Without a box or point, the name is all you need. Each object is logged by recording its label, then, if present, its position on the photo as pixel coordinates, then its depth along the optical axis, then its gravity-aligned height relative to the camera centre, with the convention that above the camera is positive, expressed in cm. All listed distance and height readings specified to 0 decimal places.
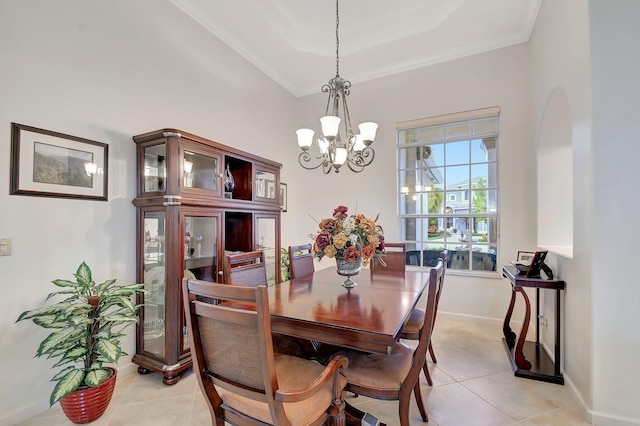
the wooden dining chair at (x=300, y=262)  266 -45
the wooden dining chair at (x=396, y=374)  145 -85
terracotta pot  177 -118
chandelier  232 +67
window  362 +38
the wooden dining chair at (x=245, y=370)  104 -63
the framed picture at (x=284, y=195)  442 +33
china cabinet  222 -10
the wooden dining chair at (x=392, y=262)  296 -48
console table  229 -124
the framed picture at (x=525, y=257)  277 -40
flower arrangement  201 -16
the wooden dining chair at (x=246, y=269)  211 -42
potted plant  172 -77
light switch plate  178 -20
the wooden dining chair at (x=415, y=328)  207 -85
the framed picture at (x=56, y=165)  186 +36
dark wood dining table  134 -54
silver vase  210 -38
